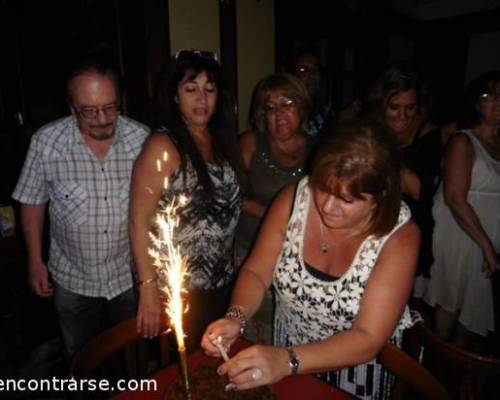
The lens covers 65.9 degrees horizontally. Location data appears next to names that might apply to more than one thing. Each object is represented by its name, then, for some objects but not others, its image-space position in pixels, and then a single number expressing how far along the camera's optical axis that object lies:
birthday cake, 1.42
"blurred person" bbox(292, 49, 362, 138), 3.48
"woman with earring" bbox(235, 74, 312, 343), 2.88
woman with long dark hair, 2.14
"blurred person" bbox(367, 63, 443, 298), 2.82
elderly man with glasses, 2.23
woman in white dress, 2.94
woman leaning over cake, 1.52
